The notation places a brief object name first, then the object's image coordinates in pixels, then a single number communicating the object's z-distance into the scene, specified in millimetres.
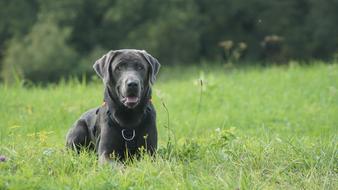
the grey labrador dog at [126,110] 13008
